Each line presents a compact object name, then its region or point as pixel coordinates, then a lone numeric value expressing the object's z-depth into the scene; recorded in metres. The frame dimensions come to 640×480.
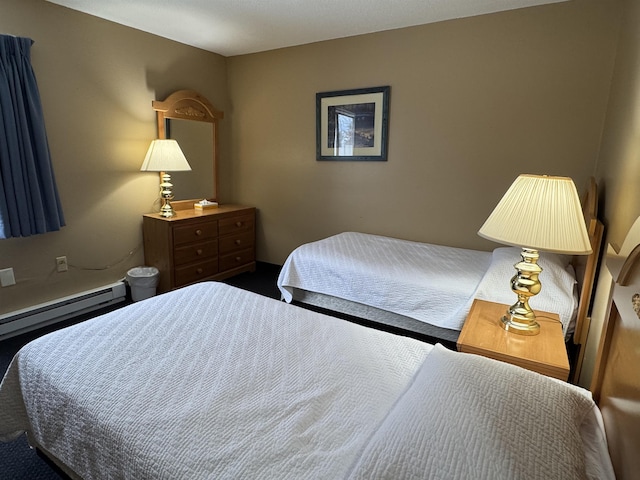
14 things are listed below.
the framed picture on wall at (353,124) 3.38
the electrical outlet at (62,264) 2.93
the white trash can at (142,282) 3.24
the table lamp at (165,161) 3.25
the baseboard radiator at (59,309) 2.64
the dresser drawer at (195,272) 3.38
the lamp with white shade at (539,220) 1.33
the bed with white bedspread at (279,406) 0.78
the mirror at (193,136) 3.57
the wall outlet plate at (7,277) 2.62
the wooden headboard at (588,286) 1.72
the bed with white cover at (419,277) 2.03
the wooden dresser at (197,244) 3.30
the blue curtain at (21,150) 2.44
